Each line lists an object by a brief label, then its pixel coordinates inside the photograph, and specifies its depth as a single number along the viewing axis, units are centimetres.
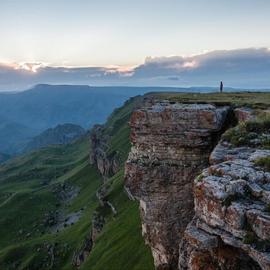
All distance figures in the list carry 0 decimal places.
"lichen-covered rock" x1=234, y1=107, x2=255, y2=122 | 2050
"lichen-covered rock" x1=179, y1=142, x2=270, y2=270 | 1130
